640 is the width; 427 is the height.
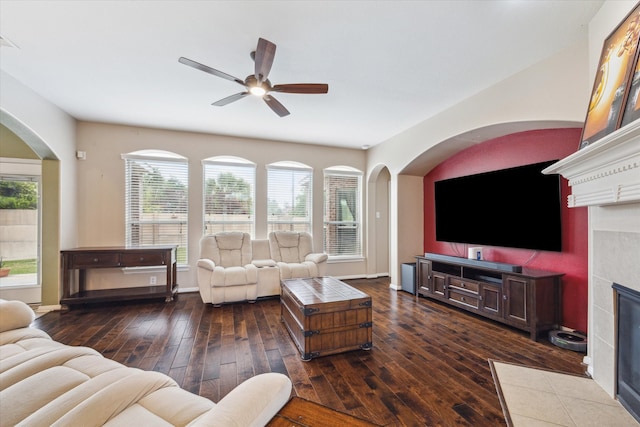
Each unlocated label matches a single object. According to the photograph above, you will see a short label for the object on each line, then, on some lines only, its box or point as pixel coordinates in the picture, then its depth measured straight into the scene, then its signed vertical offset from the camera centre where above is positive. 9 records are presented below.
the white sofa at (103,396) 0.78 -0.68
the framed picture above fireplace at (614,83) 1.58 +0.86
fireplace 1.62 -0.86
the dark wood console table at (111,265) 3.66 -0.71
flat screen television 2.98 +0.07
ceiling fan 2.03 +1.20
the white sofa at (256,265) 3.84 -0.81
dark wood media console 2.78 -0.91
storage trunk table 2.37 -0.99
